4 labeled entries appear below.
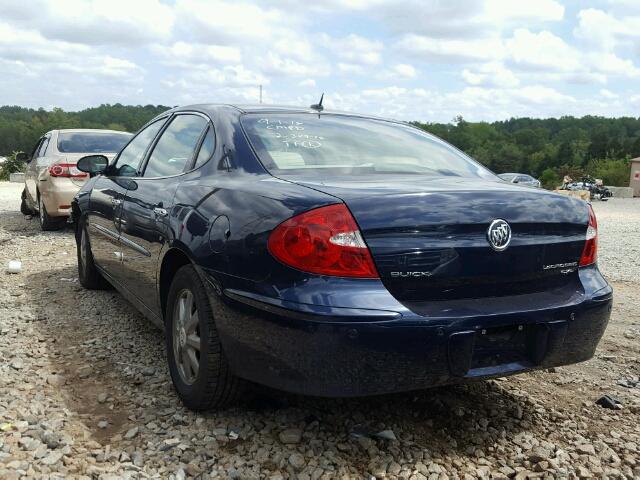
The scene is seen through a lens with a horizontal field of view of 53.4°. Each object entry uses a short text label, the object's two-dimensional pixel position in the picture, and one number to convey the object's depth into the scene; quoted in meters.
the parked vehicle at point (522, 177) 33.62
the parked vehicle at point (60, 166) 9.02
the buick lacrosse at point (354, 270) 2.38
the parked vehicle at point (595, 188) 36.22
